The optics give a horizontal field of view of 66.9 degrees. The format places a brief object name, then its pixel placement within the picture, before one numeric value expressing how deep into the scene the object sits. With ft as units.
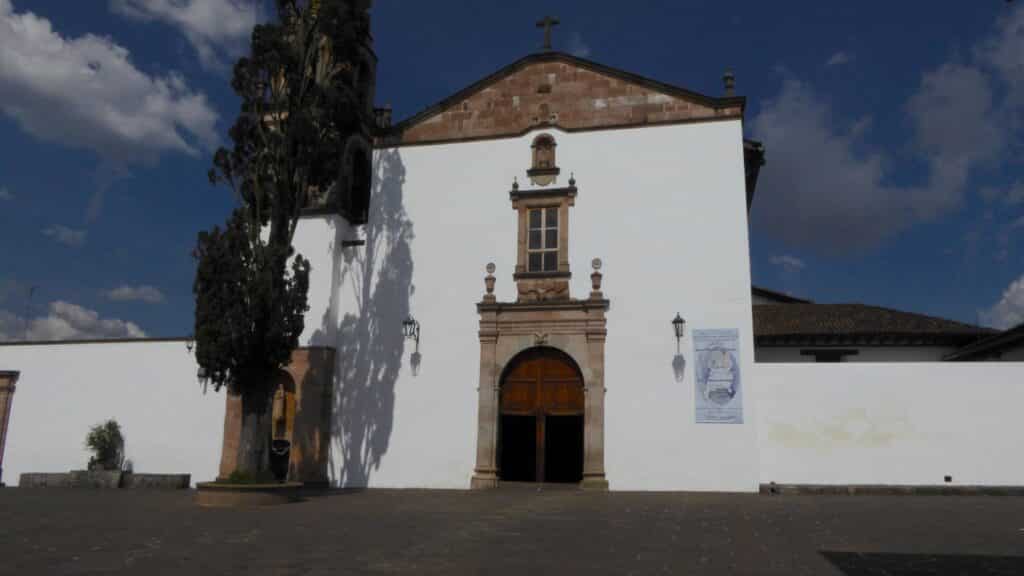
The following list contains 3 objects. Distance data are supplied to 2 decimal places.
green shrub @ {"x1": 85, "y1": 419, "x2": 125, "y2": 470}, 53.72
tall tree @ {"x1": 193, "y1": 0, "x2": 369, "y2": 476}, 42.39
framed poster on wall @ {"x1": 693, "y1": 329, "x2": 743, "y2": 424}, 46.83
